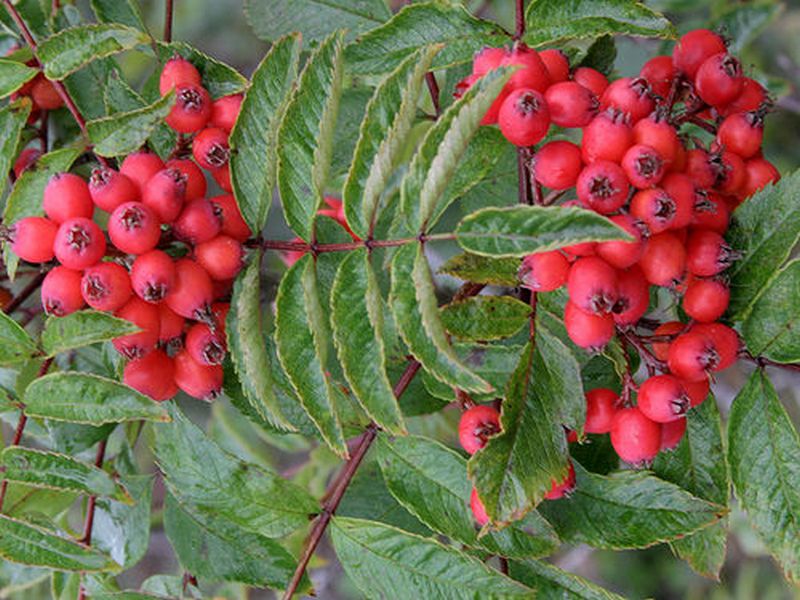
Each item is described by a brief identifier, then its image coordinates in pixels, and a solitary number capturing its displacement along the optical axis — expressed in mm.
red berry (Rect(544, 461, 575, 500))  294
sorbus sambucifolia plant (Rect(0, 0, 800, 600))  277
